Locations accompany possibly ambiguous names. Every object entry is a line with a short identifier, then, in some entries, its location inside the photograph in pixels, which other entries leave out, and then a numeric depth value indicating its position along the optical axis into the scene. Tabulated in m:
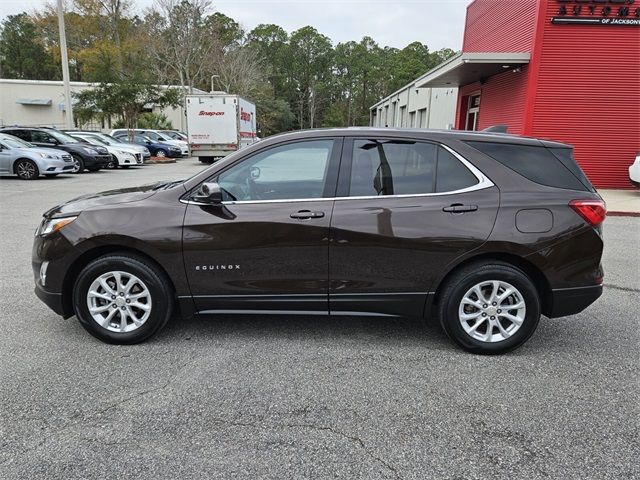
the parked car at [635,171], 12.38
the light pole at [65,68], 20.57
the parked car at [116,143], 21.11
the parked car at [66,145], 16.56
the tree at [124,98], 26.28
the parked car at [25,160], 14.48
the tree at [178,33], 37.09
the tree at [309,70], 87.00
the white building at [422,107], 22.84
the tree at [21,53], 66.12
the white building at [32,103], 40.78
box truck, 23.38
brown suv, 3.50
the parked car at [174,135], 32.16
